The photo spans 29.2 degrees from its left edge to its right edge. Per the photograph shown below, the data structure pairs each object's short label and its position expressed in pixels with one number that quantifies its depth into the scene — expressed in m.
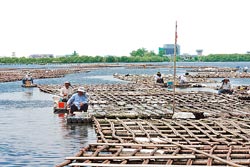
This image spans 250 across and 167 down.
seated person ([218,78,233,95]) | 27.61
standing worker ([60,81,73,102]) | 21.55
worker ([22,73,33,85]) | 40.06
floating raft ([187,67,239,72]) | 85.88
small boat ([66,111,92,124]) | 17.89
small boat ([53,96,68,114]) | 21.27
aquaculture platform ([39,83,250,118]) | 19.16
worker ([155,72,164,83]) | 37.39
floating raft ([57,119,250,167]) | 10.62
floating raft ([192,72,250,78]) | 60.78
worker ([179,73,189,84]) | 36.69
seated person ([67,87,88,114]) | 18.31
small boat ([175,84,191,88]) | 36.54
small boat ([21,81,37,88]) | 40.50
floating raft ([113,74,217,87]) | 45.72
